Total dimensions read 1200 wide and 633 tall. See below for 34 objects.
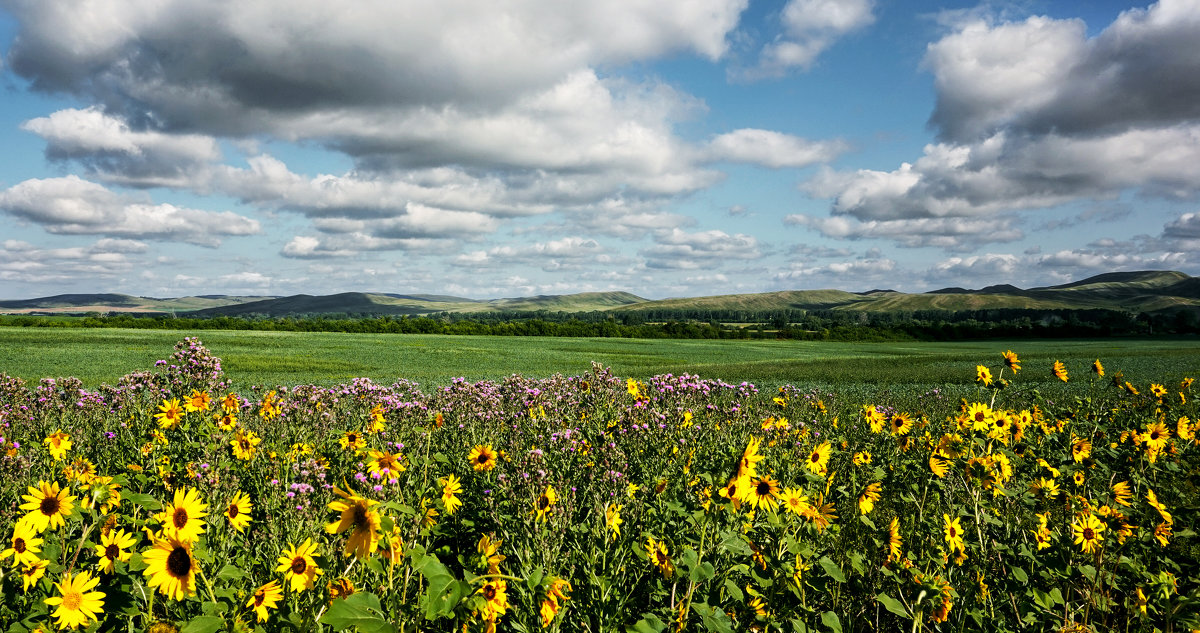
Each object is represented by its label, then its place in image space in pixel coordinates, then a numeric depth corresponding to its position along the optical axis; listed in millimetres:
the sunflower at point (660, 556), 2836
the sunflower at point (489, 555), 2180
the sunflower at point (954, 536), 3390
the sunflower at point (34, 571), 2334
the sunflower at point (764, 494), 2832
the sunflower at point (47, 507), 2527
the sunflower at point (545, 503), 3191
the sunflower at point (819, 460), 4252
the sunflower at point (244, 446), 4883
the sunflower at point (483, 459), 3969
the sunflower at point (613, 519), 3098
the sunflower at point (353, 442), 4582
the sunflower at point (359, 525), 1679
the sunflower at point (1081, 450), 5090
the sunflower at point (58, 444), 4382
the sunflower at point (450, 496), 2986
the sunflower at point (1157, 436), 5062
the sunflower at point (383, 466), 2883
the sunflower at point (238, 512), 2923
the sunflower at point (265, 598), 2189
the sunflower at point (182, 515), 2248
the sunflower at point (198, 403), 5395
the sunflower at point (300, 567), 2369
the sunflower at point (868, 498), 3052
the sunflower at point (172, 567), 1987
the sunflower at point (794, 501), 2998
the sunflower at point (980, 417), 4258
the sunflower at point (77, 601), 2172
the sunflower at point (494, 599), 2110
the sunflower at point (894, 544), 3244
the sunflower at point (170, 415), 5055
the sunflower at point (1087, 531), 3387
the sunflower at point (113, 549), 2410
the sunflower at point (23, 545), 2362
